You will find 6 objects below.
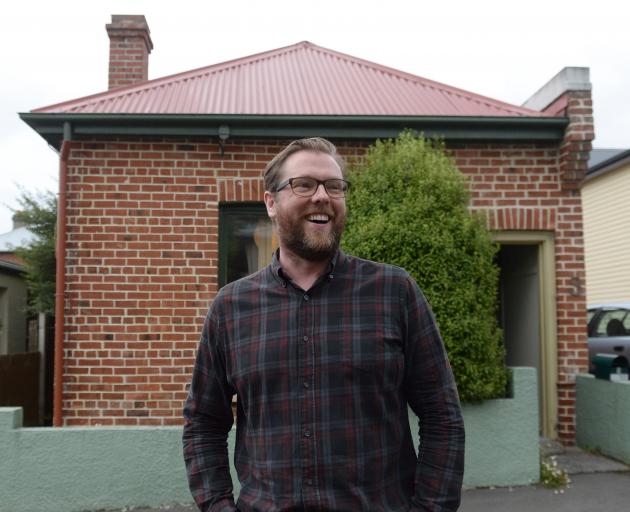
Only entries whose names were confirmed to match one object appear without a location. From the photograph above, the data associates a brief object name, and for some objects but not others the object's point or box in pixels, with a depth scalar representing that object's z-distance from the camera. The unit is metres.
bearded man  1.91
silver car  9.69
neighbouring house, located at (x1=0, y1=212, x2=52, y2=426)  8.41
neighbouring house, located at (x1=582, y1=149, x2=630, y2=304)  16.23
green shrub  4.80
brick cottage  5.94
